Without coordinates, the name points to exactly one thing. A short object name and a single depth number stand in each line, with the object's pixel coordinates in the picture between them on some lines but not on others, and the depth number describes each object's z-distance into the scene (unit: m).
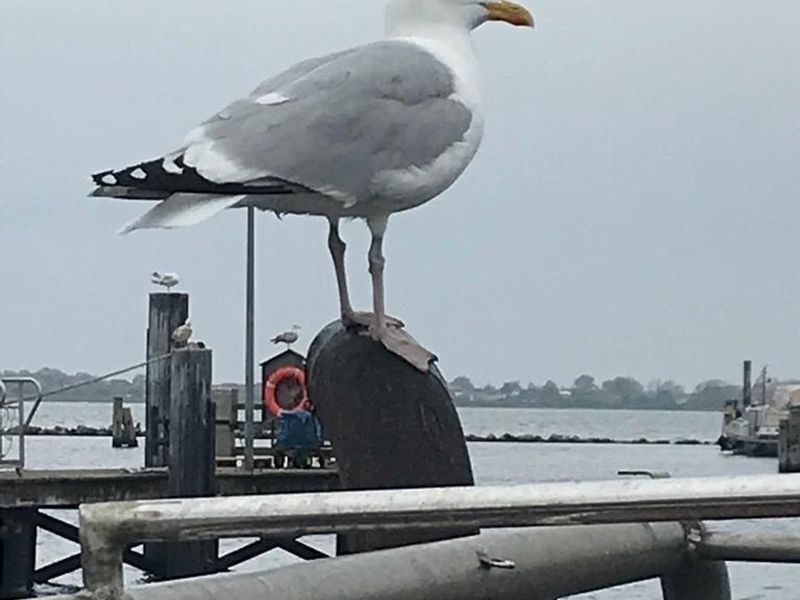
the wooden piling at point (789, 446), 47.91
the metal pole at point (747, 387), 68.25
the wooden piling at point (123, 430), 59.22
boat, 64.94
